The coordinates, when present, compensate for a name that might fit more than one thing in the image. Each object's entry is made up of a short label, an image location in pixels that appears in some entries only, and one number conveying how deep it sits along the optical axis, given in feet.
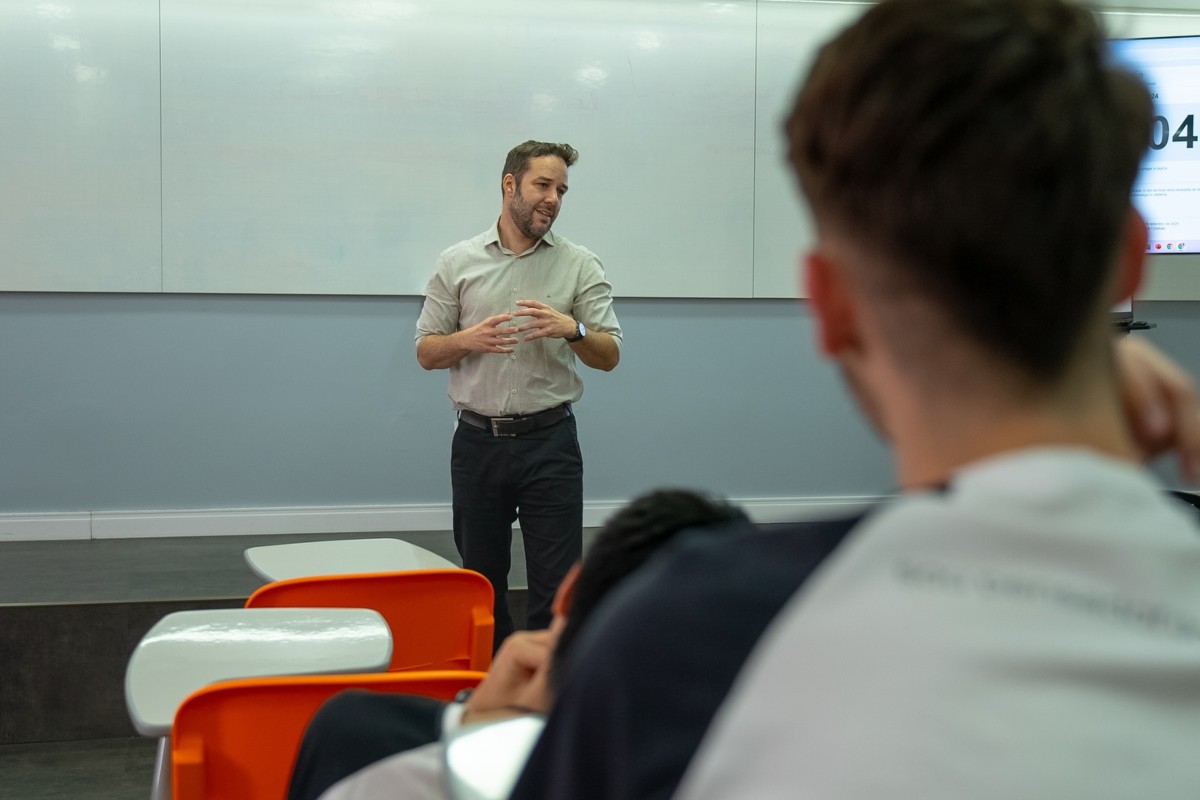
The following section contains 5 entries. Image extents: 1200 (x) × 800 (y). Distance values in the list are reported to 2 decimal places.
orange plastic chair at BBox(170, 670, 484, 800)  5.24
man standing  12.09
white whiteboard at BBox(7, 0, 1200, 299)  16.17
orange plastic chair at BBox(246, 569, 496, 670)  7.51
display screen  14.46
